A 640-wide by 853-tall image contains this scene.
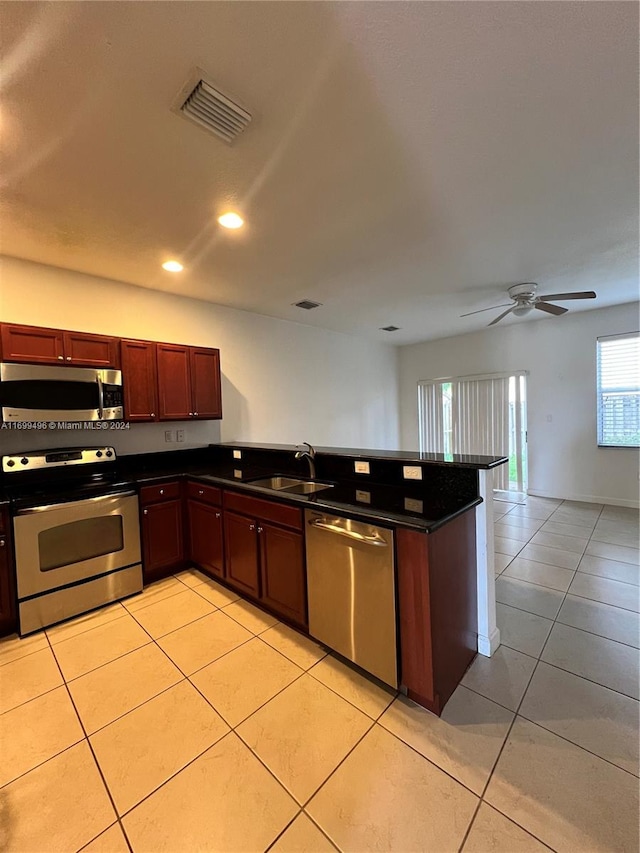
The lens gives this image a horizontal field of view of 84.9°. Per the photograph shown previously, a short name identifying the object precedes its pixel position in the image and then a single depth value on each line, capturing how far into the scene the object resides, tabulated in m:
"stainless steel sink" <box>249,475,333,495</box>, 2.81
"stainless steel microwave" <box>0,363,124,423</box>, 2.45
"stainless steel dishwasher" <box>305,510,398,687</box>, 1.71
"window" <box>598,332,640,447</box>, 4.65
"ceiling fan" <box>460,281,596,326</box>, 3.53
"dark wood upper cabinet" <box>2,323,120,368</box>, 2.51
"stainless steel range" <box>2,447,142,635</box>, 2.33
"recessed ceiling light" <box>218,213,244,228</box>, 2.27
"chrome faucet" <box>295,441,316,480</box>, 2.79
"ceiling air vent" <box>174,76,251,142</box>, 1.37
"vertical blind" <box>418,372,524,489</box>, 5.64
